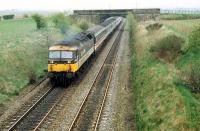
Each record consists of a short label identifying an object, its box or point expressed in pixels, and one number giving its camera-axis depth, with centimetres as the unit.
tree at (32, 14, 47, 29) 6512
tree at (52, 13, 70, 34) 6569
